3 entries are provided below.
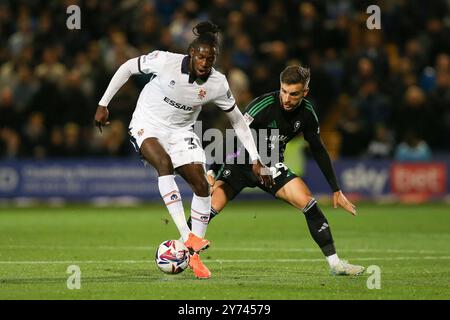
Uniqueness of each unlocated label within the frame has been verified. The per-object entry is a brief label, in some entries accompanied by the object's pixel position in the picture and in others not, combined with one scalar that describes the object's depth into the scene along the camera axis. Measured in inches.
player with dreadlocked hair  402.6
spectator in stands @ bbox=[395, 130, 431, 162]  883.4
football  396.2
